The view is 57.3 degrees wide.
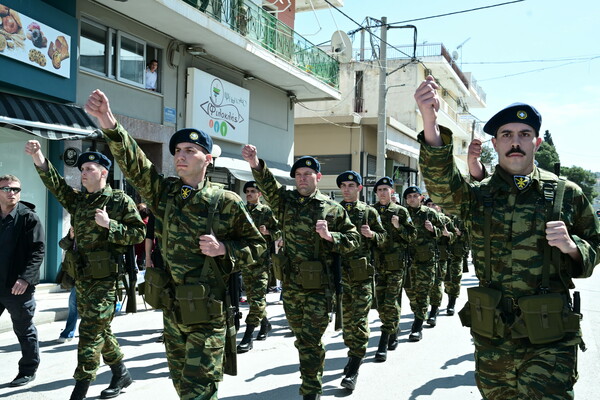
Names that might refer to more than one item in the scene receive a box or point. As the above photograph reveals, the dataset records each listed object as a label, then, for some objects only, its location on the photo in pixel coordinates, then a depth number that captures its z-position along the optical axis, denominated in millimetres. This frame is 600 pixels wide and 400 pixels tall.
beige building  25781
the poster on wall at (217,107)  14367
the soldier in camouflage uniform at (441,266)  9016
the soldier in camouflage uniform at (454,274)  9875
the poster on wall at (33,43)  9383
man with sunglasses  5461
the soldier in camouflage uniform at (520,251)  2963
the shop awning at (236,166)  15023
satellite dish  20703
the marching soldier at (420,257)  7875
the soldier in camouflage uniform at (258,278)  7361
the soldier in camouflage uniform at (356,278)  5676
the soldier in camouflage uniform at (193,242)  3521
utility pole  17906
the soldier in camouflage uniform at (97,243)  4750
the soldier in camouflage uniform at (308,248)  4863
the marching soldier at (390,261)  6844
